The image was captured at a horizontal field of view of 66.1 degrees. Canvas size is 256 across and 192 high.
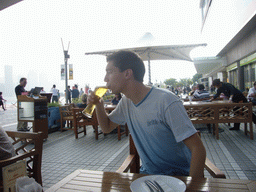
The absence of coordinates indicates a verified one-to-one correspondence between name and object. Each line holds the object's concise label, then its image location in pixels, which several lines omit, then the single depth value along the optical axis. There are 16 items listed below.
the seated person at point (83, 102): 6.55
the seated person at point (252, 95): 8.41
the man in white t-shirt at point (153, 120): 1.28
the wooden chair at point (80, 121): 5.71
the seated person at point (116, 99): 6.55
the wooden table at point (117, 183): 1.01
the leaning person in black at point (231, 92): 5.74
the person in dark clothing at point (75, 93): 15.43
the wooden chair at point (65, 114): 6.73
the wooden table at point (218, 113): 5.06
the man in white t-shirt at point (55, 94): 16.67
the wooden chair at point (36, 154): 1.83
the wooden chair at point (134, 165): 1.40
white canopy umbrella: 7.12
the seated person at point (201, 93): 7.09
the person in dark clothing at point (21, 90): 5.99
